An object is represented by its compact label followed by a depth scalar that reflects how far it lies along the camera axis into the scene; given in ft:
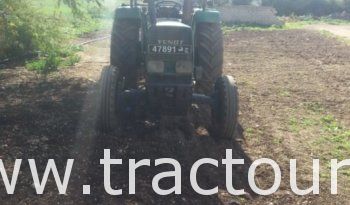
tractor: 20.62
